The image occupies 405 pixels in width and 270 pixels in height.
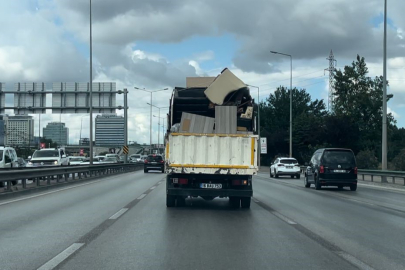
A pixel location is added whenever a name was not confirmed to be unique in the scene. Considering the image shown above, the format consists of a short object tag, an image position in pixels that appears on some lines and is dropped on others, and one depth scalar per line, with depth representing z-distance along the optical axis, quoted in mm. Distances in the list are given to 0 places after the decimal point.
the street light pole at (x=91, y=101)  40459
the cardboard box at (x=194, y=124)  14691
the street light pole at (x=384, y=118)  31297
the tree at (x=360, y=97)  82562
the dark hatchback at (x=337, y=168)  25328
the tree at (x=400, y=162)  42053
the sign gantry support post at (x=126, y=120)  49769
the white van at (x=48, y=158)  38125
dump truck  14281
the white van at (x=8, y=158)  27562
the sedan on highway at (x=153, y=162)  48688
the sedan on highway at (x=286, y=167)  41875
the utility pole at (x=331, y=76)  88288
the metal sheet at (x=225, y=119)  14742
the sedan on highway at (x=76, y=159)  60541
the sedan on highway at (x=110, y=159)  67575
